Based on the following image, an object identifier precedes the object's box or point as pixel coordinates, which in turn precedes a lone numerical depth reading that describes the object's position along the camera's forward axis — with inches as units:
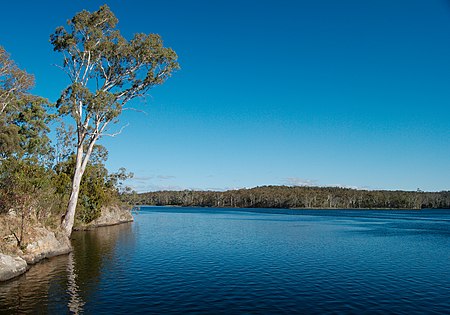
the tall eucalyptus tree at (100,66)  1488.7
